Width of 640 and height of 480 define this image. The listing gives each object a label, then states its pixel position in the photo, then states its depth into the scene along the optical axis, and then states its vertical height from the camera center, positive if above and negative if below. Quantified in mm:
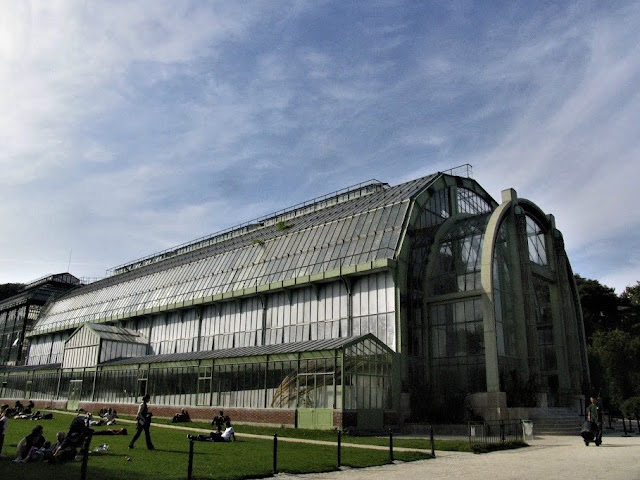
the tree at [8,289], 129000 +22774
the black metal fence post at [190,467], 13192 -1776
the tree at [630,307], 70688 +11394
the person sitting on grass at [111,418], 33688 -1702
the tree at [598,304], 72438 +12058
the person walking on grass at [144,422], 20125 -1115
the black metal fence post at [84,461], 11723 -1492
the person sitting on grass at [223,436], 24836 -1937
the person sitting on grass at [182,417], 38784 -1811
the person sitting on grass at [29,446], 15945 -1638
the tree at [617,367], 54594 +3017
